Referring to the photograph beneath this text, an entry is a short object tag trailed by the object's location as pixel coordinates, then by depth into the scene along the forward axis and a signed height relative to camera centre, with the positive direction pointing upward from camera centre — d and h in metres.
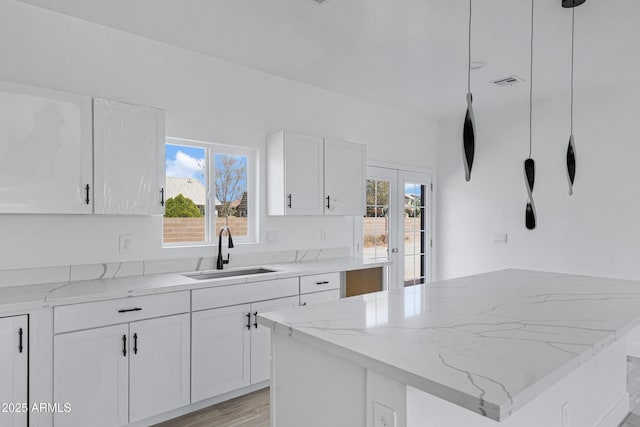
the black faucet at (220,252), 3.26 -0.29
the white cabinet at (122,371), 2.17 -0.89
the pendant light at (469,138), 1.93 +0.38
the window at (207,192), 3.22 +0.20
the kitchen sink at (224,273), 3.09 -0.46
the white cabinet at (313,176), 3.52 +0.37
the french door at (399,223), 4.65 -0.08
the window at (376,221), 4.61 -0.05
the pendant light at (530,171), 2.85 +0.32
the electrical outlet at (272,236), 3.68 -0.18
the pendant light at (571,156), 2.76 +0.44
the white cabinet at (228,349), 2.67 -0.92
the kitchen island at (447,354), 1.06 -0.40
